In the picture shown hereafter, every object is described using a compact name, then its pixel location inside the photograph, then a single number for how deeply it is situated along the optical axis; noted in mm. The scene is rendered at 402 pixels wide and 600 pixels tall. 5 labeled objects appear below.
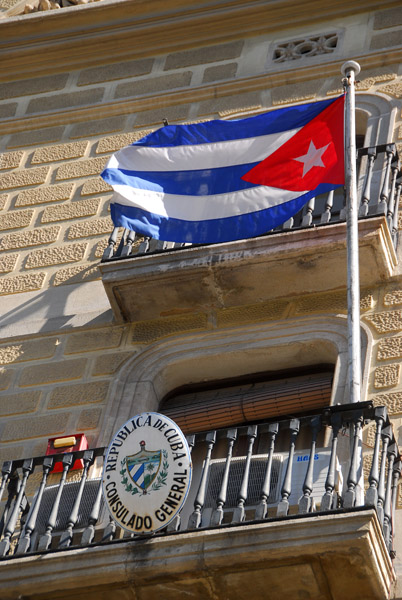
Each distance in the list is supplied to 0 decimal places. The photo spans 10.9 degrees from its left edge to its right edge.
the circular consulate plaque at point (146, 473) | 13363
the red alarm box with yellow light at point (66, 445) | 16108
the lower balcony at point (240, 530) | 12780
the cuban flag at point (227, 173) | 17274
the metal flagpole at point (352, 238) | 14378
